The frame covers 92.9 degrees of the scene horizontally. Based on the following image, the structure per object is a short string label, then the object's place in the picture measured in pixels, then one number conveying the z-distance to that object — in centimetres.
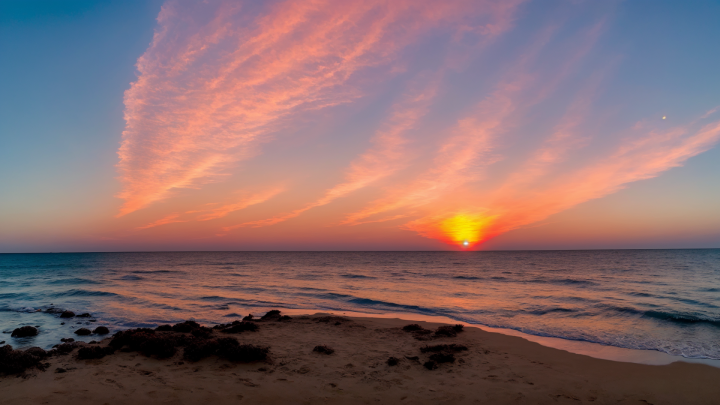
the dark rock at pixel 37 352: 1209
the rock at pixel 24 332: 1672
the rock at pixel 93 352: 1214
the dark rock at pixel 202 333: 1515
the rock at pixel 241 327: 1688
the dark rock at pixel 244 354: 1207
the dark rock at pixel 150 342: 1255
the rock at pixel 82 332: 1720
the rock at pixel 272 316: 2030
